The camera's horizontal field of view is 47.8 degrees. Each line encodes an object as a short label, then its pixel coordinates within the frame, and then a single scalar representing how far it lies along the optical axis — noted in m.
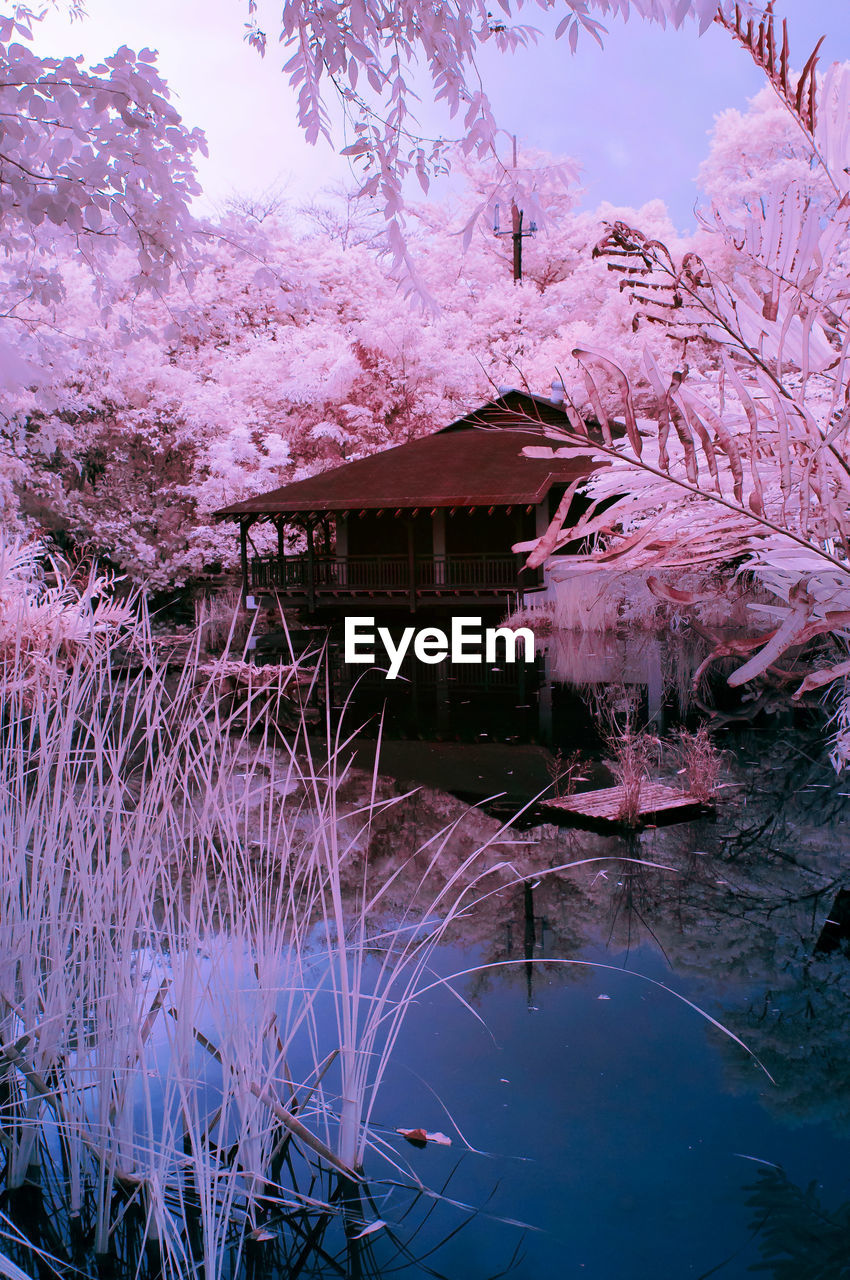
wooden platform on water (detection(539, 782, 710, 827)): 5.56
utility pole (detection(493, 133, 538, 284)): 26.53
